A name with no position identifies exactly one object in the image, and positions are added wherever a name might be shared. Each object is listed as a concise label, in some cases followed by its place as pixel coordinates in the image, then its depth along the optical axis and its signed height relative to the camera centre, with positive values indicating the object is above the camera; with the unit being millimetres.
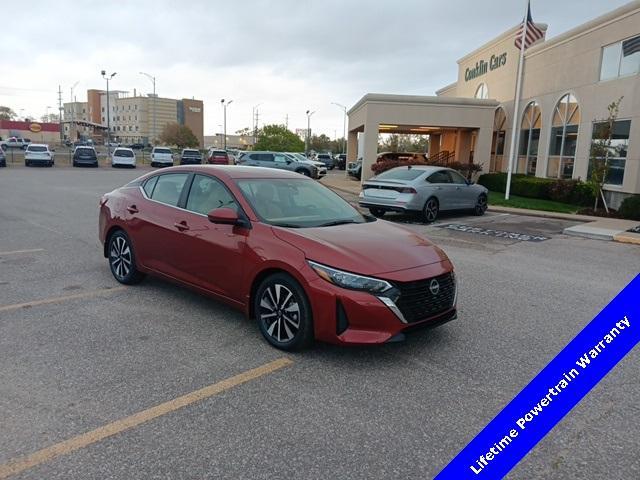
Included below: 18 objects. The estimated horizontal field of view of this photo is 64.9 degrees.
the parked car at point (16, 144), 59469 +23
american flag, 19391 +4947
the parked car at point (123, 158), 38875 -753
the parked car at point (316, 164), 32916 -566
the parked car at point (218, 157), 39781 -439
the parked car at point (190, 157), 43188 -544
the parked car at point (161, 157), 41844 -651
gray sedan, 12836 -842
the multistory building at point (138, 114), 134500 +9463
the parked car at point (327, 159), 52731 -356
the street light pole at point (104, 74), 51656 +7501
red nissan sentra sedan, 3920 -883
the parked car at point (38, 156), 36062 -778
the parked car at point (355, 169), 31206 -778
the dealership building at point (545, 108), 16828 +2386
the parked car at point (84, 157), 37812 -767
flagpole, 19047 +3008
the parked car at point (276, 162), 31214 -502
